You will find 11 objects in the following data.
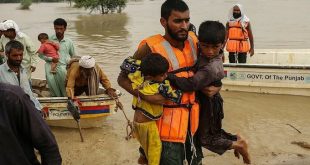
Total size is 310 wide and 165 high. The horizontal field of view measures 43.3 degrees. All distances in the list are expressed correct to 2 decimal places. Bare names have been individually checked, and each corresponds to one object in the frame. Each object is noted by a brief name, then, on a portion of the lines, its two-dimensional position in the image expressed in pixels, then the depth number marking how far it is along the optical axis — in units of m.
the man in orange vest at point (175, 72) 2.52
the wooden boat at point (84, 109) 5.41
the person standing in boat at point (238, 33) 7.32
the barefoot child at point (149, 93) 2.45
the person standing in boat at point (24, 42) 5.48
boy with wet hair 2.52
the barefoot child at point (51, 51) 5.84
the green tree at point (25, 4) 50.03
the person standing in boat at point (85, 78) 4.99
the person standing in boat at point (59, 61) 5.84
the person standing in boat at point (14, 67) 4.00
